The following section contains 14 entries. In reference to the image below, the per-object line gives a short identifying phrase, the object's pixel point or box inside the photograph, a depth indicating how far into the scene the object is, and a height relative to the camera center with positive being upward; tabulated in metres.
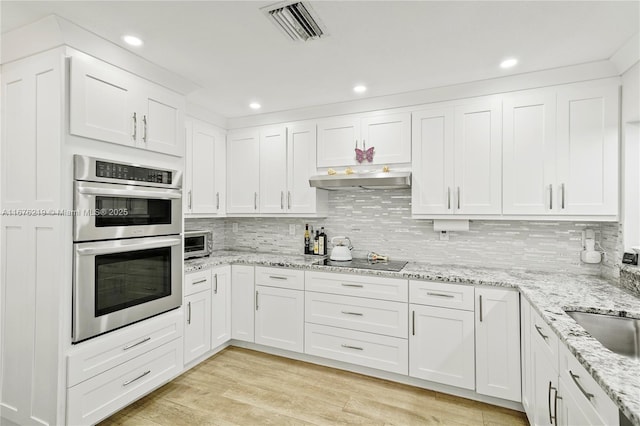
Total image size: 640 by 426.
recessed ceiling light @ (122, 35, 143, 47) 2.00 +1.09
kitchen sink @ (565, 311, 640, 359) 1.56 -0.58
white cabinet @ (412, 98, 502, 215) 2.60 +0.46
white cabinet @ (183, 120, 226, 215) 3.17 +0.45
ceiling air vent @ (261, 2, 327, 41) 1.70 +1.09
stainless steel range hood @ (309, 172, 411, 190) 2.75 +0.30
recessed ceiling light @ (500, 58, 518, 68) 2.26 +1.09
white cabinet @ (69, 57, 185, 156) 1.91 +0.70
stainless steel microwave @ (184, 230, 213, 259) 3.08 -0.31
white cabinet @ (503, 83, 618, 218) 2.28 +0.48
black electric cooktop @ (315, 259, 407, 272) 2.78 -0.47
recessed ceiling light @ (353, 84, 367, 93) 2.75 +1.09
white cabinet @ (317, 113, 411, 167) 2.90 +0.71
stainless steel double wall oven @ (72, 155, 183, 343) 1.90 -0.21
